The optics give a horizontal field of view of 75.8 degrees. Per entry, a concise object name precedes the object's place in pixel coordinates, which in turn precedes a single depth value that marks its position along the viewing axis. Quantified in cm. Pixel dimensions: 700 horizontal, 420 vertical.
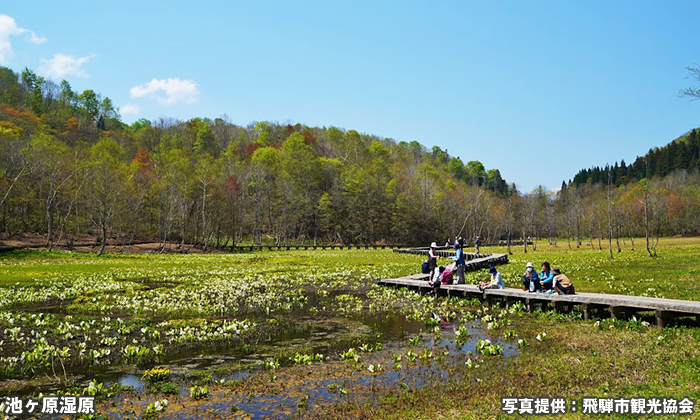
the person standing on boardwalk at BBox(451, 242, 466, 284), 2455
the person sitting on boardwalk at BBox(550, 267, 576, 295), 1877
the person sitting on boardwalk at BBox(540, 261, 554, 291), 1959
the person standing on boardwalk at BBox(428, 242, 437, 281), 2486
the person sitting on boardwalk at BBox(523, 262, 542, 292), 2041
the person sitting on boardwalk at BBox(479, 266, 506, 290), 2211
